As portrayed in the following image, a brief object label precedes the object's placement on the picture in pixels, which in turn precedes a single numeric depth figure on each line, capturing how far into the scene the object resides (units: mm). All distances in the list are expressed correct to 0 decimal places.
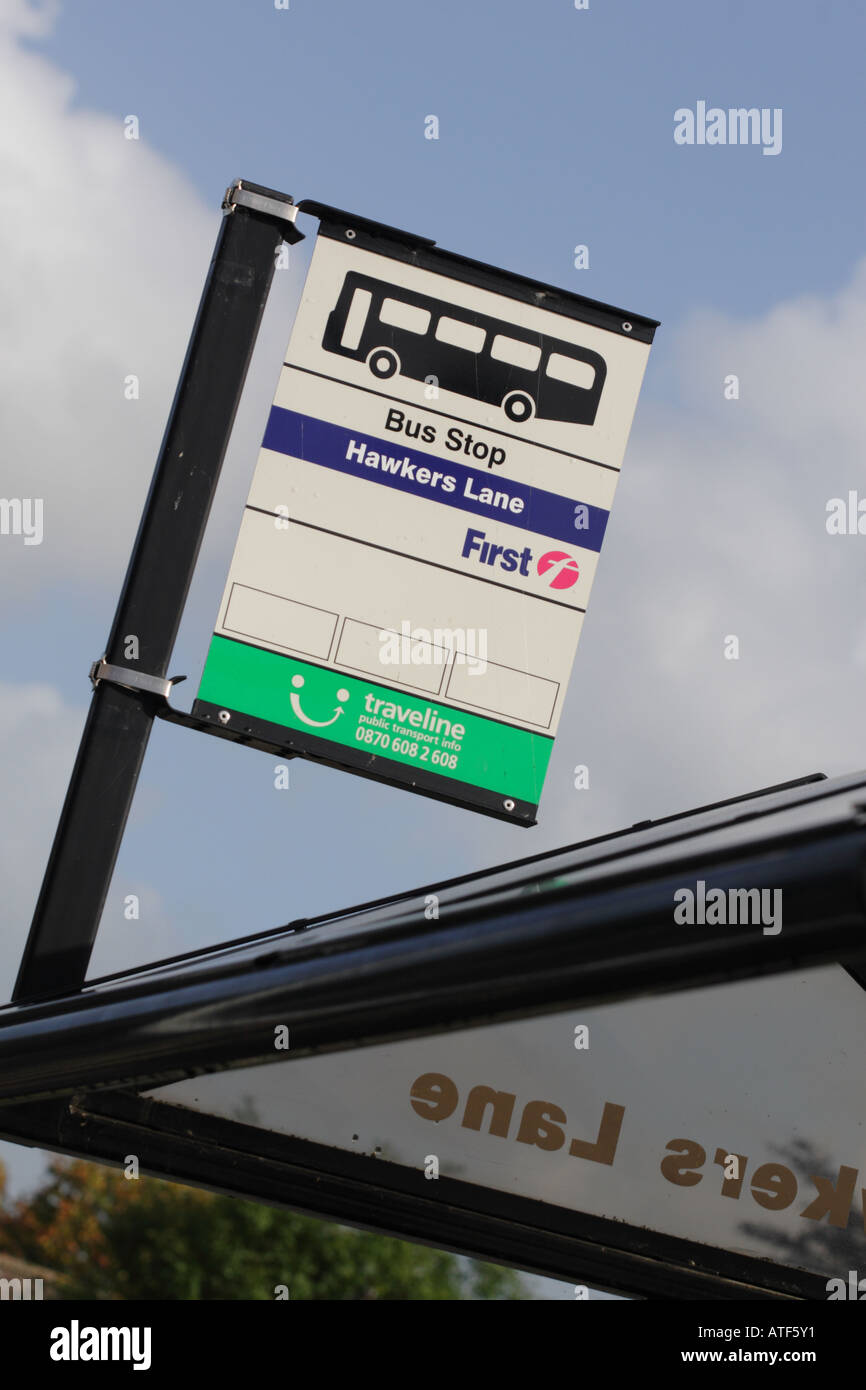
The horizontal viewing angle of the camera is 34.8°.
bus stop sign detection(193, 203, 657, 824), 6727
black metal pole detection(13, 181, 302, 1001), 5672
